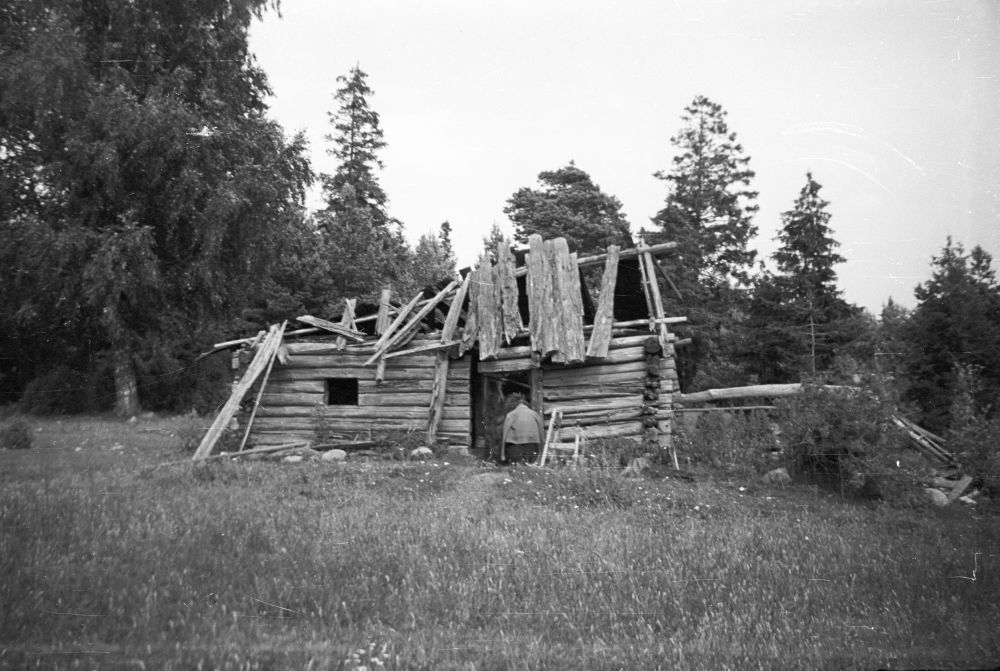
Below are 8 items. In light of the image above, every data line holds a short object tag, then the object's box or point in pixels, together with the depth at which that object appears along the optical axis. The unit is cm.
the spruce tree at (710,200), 3836
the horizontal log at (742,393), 1565
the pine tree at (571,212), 3922
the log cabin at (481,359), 1505
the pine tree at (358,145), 4426
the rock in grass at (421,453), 1489
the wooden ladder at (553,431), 1384
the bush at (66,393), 2273
